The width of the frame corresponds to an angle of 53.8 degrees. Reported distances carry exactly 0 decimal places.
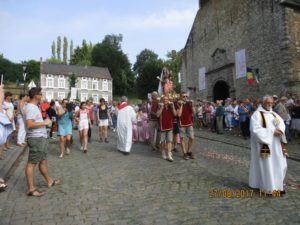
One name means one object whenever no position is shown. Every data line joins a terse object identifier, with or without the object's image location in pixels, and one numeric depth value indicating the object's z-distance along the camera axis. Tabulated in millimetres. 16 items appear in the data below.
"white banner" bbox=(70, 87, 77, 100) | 26706
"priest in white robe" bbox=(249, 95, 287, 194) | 5277
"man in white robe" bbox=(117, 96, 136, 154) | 10062
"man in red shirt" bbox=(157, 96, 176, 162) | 8797
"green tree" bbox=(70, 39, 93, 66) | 85875
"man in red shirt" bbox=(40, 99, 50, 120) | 12139
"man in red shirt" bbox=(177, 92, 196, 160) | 8836
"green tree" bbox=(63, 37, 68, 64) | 96500
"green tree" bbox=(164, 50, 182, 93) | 63812
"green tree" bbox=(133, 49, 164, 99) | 63250
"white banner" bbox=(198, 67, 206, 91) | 26453
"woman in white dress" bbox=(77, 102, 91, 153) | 10219
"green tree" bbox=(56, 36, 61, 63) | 96500
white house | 62422
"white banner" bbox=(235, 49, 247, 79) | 21302
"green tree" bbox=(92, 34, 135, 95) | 75625
